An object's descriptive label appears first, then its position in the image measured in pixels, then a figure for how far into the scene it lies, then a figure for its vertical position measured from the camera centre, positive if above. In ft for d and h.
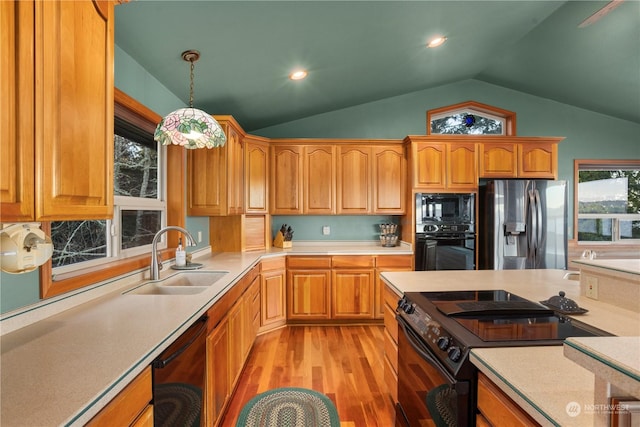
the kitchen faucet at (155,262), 6.77 -1.06
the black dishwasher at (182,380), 3.60 -2.19
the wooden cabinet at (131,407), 2.64 -1.81
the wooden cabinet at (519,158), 12.25 +2.25
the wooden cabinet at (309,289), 11.73 -2.81
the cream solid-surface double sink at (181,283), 6.33 -1.54
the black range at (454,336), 3.35 -1.47
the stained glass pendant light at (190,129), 6.15 +1.72
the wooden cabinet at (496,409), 2.56 -1.74
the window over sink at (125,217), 5.53 -0.06
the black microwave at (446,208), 11.96 +0.26
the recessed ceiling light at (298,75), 9.02 +4.16
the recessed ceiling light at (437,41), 9.21 +5.23
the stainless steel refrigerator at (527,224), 11.51 -0.34
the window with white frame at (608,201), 14.01 +0.64
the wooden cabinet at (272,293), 10.90 -2.83
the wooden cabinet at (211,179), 9.68 +1.12
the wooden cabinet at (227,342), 5.48 -2.79
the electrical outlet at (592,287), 4.88 -1.15
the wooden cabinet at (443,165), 12.17 +1.95
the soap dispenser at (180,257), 8.14 -1.11
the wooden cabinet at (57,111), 2.64 +1.01
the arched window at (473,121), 14.12 +4.33
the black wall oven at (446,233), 11.85 -0.69
